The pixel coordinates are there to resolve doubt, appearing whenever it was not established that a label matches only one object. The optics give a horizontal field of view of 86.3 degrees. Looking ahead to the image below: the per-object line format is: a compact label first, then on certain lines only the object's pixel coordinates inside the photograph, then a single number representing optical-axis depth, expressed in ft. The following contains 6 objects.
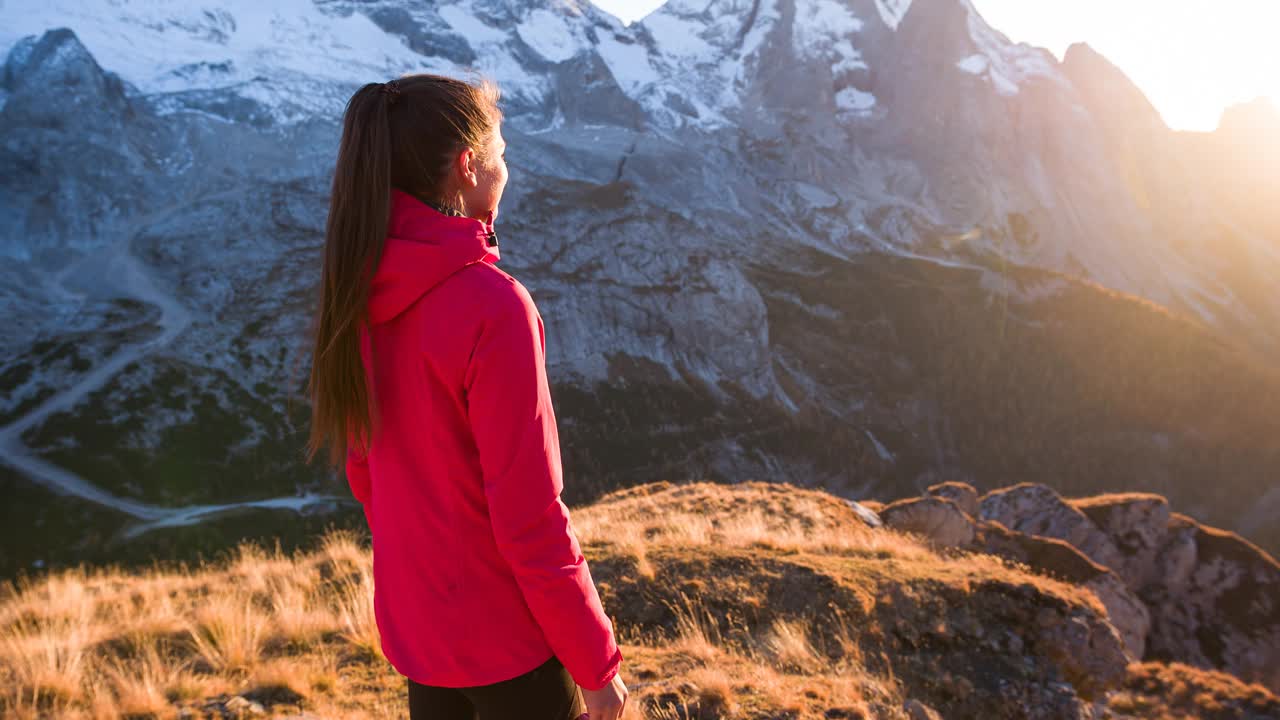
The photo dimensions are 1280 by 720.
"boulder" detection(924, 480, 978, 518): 47.55
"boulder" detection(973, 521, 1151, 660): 34.14
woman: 5.41
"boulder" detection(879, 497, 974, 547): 37.40
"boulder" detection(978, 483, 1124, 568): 48.24
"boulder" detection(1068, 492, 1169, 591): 47.42
